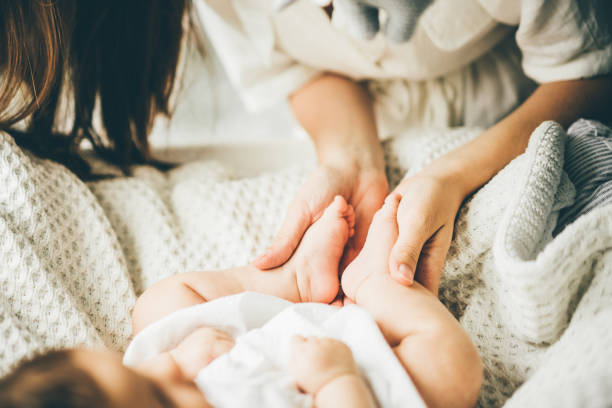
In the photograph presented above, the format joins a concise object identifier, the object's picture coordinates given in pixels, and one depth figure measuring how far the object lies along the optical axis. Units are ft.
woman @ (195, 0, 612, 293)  2.10
